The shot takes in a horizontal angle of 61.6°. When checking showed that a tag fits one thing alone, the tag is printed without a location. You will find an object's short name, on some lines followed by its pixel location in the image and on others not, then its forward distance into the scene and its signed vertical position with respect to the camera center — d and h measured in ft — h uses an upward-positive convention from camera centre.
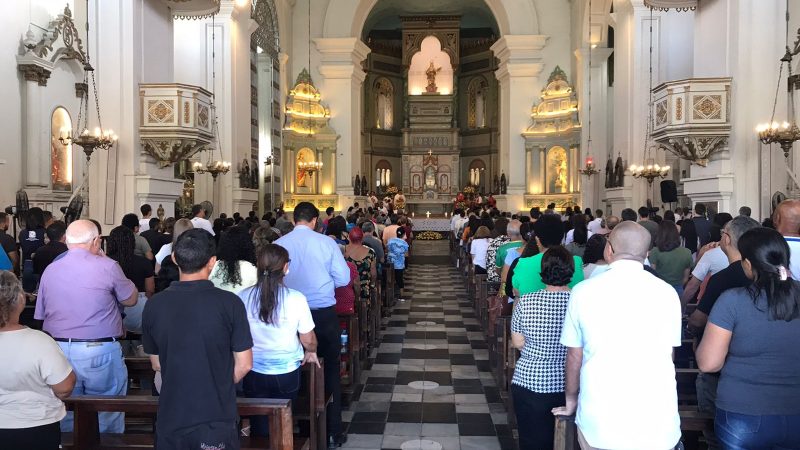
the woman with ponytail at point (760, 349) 9.45 -1.93
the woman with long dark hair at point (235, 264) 13.98 -1.05
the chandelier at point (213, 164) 48.91 +3.74
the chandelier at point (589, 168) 68.96 +4.75
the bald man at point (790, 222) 13.87 -0.17
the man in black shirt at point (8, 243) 22.98 -0.98
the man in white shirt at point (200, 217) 29.53 -0.11
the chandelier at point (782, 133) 33.14 +4.04
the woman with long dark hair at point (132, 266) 17.54 -1.35
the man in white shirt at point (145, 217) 32.68 -0.12
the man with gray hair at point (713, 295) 12.37 -1.52
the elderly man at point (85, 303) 13.44 -1.80
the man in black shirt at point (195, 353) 9.43 -1.96
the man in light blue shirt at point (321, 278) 16.57 -1.59
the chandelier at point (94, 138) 34.40 +4.02
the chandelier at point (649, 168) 47.67 +3.33
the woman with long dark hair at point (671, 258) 20.62 -1.35
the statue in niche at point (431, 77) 109.70 +22.50
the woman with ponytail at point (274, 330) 12.57 -2.22
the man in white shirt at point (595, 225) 37.33 -0.64
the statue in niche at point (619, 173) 54.39 +3.33
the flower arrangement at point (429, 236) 82.23 -2.67
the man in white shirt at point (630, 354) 9.12 -1.93
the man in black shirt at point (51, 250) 20.76 -1.09
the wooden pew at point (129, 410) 11.17 -3.38
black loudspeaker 42.88 +1.42
